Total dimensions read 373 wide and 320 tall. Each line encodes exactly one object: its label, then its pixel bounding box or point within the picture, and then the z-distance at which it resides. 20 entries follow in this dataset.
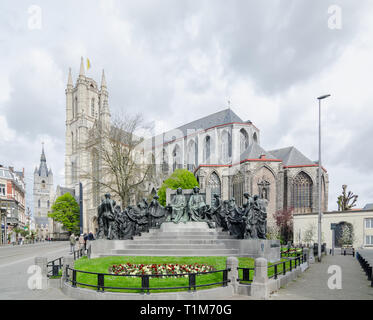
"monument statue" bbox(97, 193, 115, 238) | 16.56
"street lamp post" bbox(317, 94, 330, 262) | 21.08
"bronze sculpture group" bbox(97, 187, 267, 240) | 15.27
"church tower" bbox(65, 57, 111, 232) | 82.97
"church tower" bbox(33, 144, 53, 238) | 129.38
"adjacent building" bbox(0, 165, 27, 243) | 50.34
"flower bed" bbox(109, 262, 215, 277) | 10.18
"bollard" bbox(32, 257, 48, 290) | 9.78
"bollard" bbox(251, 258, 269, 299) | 8.27
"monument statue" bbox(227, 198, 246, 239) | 15.91
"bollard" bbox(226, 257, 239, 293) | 8.80
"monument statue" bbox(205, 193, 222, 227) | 18.22
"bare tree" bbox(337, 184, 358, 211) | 51.75
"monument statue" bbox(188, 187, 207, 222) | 17.78
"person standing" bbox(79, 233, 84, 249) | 27.13
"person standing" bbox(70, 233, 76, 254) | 25.83
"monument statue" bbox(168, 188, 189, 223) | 17.95
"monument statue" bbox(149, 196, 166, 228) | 18.66
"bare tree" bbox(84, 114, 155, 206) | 27.73
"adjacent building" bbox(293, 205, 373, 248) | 39.22
